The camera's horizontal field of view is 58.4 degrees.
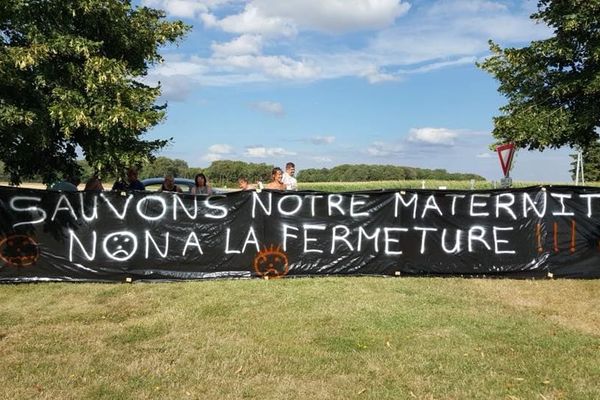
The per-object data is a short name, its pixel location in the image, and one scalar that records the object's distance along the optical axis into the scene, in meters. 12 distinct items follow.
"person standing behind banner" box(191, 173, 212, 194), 11.03
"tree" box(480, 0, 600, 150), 10.09
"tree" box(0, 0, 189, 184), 8.17
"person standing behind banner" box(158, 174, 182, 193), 11.23
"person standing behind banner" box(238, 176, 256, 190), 11.38
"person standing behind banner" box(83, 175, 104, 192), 10.79
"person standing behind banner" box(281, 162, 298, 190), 11.39
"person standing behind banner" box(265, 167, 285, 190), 10.91
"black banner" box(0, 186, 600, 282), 9.25
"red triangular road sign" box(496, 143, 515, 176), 10.50
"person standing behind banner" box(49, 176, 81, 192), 10.31
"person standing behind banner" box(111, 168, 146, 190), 11.26
